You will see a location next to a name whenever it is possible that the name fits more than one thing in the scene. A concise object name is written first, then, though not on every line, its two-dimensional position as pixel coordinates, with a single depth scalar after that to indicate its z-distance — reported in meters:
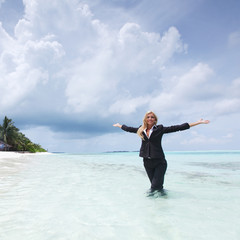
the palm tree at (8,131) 55.19
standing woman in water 5.07
